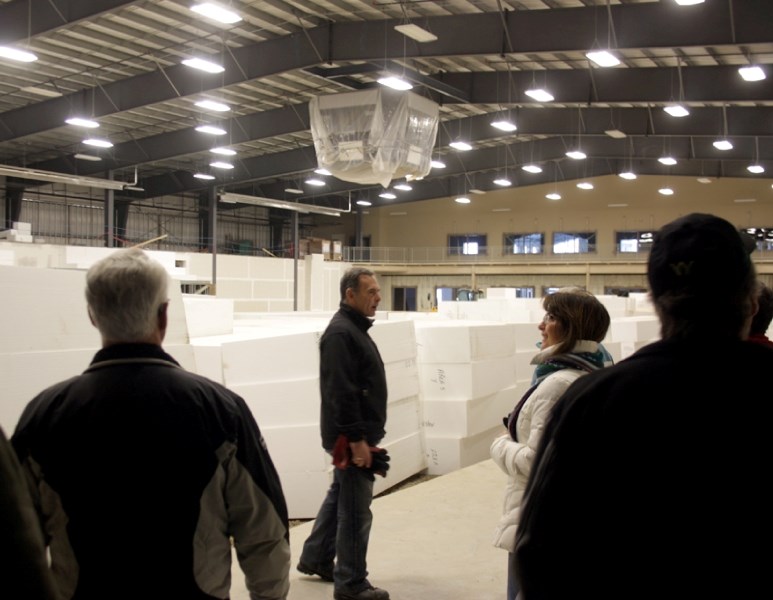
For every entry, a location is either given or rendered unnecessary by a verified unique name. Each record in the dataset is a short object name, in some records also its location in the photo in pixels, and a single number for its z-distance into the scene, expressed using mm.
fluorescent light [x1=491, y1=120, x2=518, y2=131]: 14957
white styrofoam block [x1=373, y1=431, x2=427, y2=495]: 6199
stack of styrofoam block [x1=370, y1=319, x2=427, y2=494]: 6152
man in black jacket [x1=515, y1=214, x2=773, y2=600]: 1077
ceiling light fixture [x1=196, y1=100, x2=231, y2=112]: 13445
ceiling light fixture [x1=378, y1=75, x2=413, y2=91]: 10219
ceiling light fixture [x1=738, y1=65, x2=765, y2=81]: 10358
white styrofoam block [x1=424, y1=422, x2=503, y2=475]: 6820
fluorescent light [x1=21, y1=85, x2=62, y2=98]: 14734
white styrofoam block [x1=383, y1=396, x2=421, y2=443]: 6184
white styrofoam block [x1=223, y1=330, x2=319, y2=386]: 5246
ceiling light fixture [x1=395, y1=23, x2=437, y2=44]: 9797
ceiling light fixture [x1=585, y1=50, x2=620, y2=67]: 9609
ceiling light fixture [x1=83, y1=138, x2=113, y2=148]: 15836
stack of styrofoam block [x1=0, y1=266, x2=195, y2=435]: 3072
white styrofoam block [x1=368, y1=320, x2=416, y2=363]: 6098
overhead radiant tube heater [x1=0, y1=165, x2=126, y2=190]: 14933
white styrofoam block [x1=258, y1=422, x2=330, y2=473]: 5375
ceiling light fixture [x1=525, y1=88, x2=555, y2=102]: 12720
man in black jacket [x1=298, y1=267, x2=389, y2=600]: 3281
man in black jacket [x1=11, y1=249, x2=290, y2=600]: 1515
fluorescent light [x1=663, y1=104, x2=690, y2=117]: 12491
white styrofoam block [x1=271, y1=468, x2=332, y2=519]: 5352
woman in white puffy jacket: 2398
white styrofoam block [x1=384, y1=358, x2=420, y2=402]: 6156
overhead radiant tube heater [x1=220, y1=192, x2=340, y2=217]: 18031
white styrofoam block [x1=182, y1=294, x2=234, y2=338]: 6141
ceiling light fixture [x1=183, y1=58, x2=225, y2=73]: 10766
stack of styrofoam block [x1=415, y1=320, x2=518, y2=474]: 6867
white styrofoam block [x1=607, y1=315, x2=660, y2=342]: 9961
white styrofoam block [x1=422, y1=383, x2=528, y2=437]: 6859
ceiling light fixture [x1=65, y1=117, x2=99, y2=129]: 14422
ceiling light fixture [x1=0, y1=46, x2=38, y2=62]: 9789
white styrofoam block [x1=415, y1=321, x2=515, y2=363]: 6918
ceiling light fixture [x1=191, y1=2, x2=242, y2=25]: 8500
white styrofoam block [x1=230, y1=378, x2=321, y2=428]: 5379
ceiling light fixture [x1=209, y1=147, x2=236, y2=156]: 17078
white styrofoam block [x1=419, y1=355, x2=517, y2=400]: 6902
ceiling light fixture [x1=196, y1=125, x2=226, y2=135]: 15997
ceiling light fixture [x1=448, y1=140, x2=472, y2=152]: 17250
